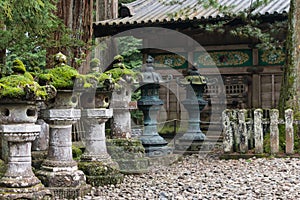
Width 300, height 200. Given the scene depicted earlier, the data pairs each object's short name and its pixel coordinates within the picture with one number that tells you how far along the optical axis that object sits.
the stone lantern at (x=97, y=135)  10.29
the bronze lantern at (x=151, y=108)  13.68
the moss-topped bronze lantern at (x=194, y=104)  16.66
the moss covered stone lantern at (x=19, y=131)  7.81
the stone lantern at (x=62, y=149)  8.91
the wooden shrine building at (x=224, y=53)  19.87
